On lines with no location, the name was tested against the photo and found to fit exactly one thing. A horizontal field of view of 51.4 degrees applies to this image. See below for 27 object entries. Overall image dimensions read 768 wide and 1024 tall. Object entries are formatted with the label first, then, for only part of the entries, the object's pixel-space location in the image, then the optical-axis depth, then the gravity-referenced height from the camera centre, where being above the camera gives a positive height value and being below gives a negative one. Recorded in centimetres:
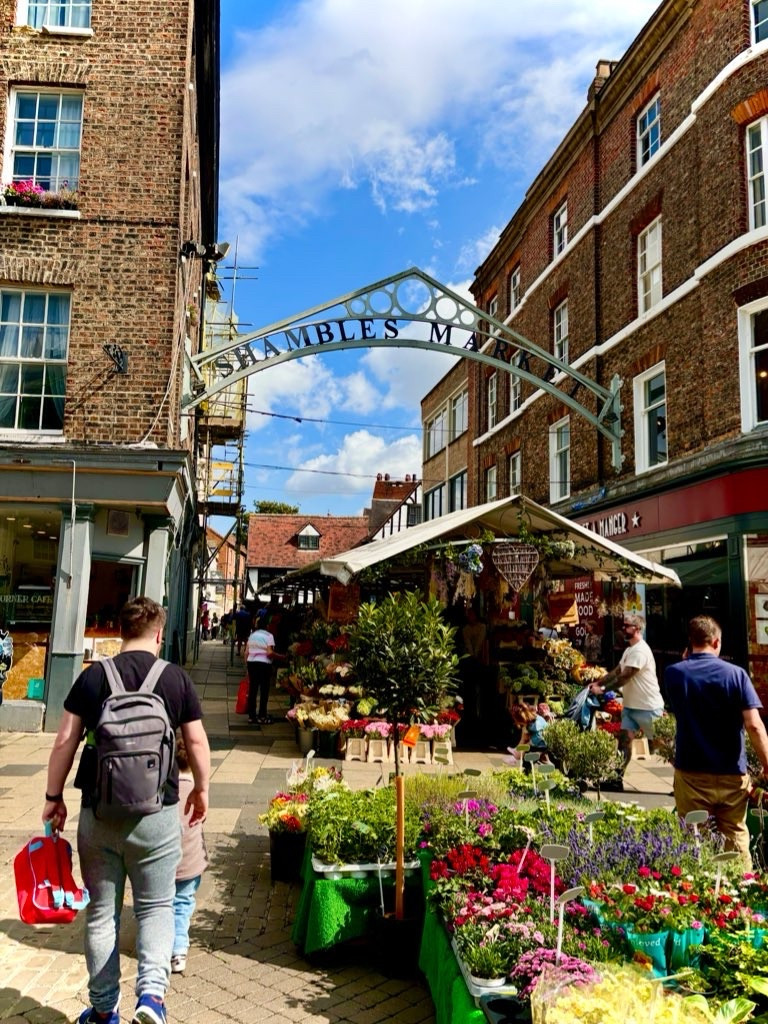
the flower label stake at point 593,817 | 415 -97
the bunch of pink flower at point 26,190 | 1164 +621
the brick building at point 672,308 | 1199 +586
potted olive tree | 479 -22
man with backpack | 326 -77
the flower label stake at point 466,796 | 442 -93
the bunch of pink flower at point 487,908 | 341 -121
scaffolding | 2500 +626
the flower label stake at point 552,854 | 317 -89
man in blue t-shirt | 466 -64
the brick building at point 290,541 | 4544 +483
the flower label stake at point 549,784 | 548 -107
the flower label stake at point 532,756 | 727 -122
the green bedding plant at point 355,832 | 445 -117
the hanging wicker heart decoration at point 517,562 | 1038 +85
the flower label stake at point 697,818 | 387 -90
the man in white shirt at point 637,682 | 807 -53
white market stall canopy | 1003 +114
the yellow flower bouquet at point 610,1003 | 236 -113
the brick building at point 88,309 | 1116 +451
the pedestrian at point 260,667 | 1222 -68
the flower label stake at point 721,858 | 340 -97
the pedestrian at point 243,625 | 2344 -6
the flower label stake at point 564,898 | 285 -99
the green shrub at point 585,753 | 680 -106
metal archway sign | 1346 +503
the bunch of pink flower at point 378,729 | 943 -121
